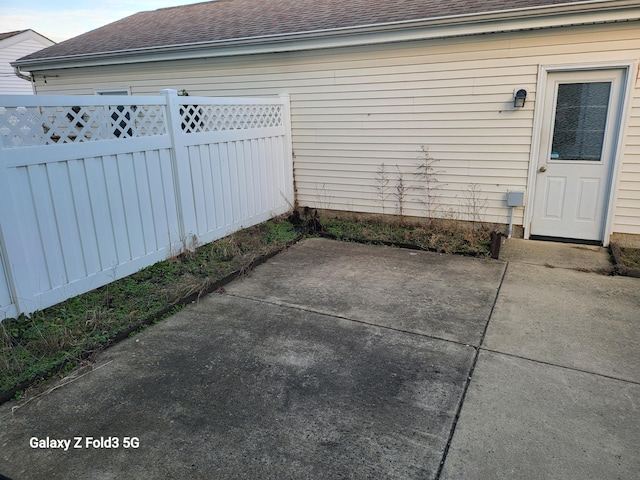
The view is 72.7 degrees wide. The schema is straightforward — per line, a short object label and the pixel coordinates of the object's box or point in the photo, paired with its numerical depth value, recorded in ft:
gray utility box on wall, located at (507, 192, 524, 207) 19.07
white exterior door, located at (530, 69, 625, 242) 17.43
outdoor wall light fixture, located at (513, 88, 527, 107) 18.02
